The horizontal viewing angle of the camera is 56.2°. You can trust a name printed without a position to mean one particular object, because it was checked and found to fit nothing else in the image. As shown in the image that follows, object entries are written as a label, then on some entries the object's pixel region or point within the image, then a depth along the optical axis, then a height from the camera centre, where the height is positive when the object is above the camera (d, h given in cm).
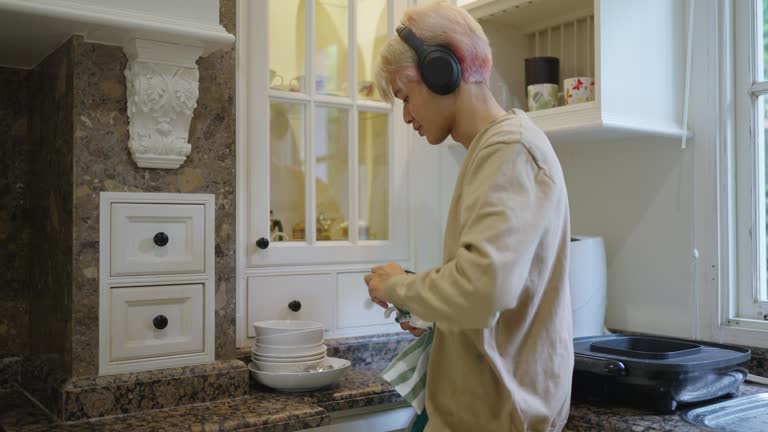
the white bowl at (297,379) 188 -40
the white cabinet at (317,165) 210 +20
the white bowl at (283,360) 192 -35
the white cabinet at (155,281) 175 -13
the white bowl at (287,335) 193 -29
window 199 +17
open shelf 189 +50
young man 99 -4
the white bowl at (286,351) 193 -33
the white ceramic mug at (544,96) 213 +39
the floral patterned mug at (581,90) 199 +38
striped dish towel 124 -25
